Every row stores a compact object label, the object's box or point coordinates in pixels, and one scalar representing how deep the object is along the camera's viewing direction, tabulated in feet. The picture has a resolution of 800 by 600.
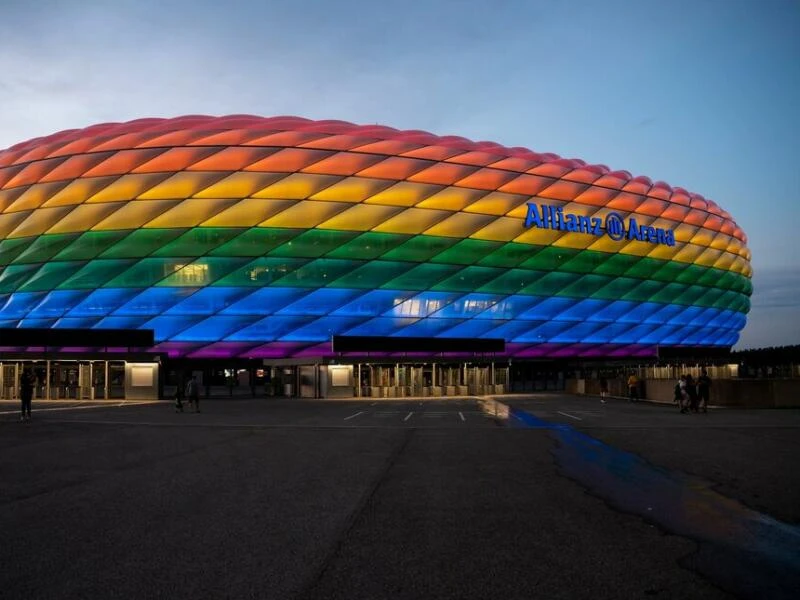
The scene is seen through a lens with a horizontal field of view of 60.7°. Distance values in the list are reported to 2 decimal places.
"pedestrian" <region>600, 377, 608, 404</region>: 120.45
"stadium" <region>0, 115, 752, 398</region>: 131.75
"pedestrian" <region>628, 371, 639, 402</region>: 110.52
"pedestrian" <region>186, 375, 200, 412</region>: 81.92
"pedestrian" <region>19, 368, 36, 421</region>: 66.54
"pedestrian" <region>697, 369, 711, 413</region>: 79.46
